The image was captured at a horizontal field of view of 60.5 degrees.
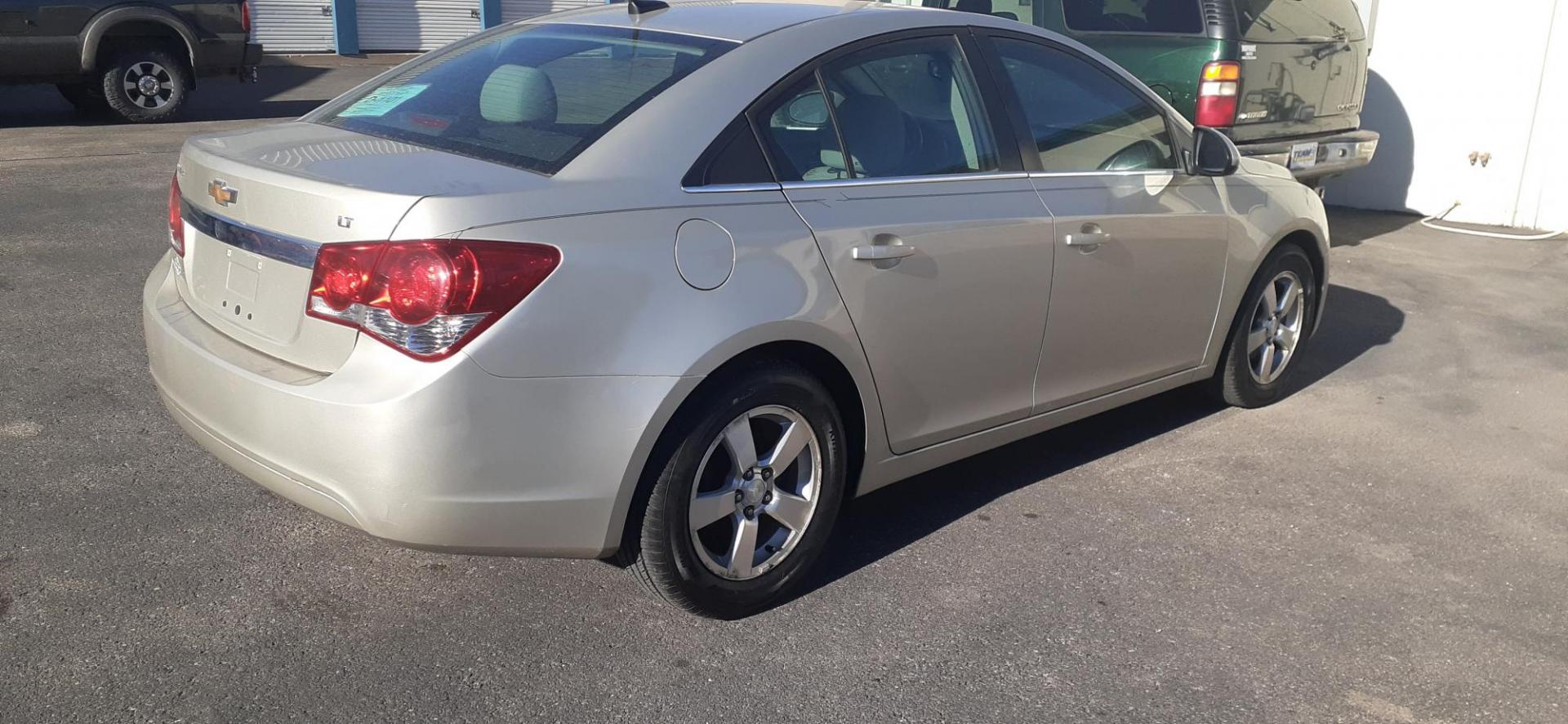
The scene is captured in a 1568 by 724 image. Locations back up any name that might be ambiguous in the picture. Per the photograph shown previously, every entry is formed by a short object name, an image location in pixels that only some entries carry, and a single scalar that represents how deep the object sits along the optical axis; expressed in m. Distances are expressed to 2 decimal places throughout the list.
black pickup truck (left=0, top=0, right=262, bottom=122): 11.33
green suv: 7.73
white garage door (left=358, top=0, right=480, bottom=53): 20.83
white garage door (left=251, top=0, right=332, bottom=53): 19.61
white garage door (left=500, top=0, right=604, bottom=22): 22.25
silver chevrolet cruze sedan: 2.90
